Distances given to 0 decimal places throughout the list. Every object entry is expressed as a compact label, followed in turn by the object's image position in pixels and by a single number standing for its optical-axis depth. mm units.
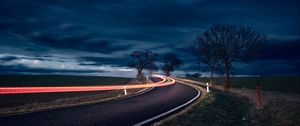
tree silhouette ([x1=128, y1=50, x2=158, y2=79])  88250
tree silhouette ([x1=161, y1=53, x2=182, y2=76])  106938
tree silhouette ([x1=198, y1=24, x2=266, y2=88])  32094
